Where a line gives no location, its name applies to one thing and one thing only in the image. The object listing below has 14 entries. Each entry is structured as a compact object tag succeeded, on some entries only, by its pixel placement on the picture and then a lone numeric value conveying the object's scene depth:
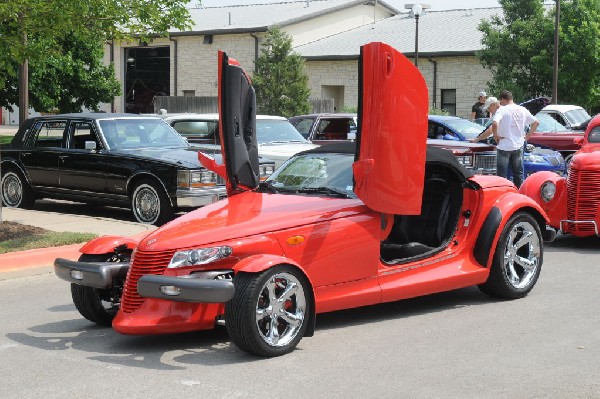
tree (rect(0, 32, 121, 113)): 31.19
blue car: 17.54
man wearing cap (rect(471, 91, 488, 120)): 22.80
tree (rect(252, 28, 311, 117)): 38.44
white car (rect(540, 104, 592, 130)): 25.65
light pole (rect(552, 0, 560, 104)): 32.44
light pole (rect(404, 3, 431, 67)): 33.53
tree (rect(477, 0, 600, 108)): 34.44
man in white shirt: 14.81
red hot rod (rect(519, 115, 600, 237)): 11.55
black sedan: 14.03
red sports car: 6.75
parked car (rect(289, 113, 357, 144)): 20.52
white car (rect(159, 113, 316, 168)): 17.48
